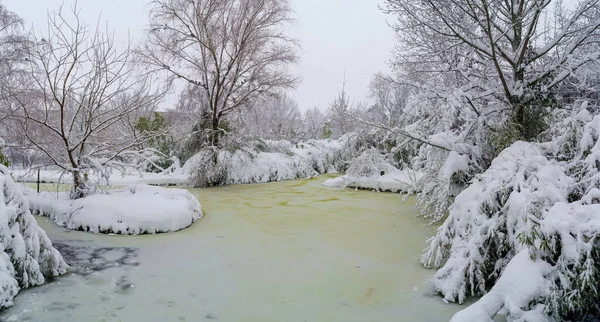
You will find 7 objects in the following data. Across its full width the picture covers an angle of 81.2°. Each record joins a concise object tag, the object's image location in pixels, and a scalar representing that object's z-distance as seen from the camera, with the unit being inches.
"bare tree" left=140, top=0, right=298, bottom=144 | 482.3
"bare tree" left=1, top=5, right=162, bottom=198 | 239.6
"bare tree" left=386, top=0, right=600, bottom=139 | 198.7
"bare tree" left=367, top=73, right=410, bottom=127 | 1039.0
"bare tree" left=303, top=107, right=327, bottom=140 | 1207.5
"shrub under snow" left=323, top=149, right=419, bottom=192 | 450.0
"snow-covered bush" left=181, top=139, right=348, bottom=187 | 481.4
